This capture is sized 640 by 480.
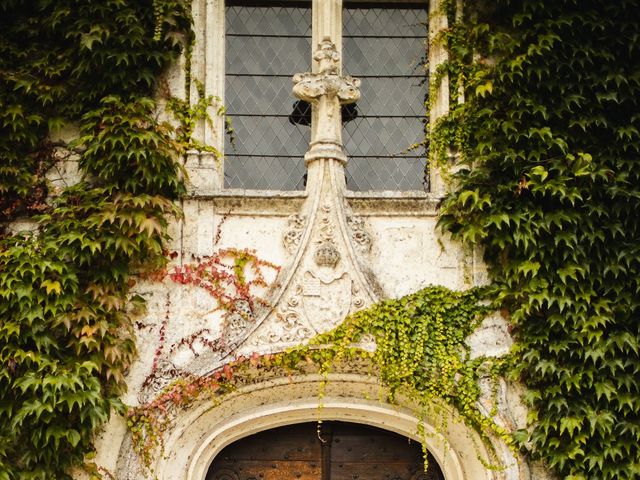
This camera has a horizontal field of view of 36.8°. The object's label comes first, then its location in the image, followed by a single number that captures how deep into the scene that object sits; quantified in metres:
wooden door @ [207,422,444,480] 7.00
